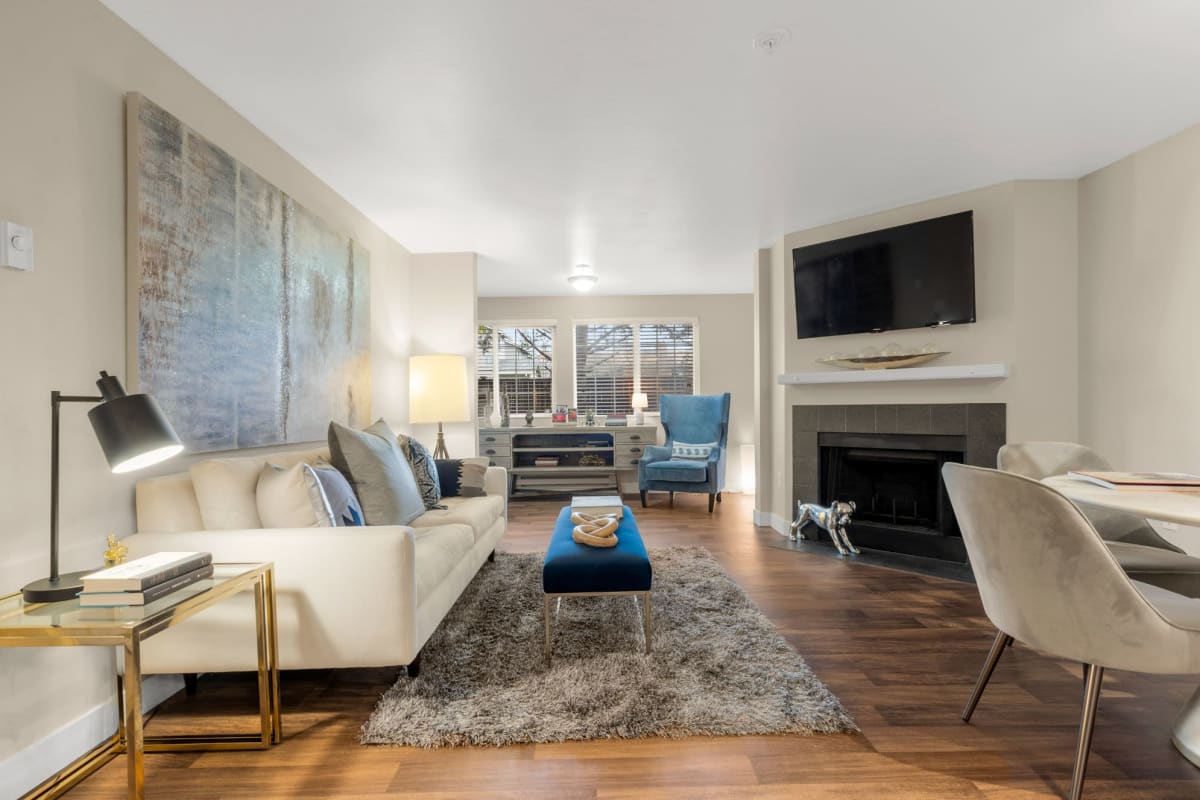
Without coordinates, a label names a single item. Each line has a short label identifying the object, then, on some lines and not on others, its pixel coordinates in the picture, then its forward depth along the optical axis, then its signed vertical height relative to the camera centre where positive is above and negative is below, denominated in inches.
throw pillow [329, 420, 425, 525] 104.3 -12.9
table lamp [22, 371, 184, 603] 56.5 -3.1
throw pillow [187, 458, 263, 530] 80.7 -12.7
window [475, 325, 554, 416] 280.7 +16.0
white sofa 74.6 -25.9
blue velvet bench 92.6 -27.8
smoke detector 81.5 +50.8
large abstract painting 80.2 +18.2
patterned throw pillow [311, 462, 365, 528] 90.0 -14.9
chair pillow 238.0 -21.6
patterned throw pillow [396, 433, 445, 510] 132.9 -15.8
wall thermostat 61.2 +17.2
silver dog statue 163.3 -34.5
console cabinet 259.3 -24.6
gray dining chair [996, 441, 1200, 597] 80.8 -22.2
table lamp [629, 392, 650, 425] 269.4 -1.6
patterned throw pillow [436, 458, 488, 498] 150.4 -19.7
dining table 53.2 -11.1
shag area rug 73.8 -41.1
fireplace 152.5 -19.2
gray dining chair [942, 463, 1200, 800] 56.8 -20.7
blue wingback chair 226.8 -20.5
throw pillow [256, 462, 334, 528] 82.0 -13.7
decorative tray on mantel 154.3 +9.6
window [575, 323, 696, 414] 281.1 +17.8
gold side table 49.4 -20.7
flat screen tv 149.5 +32.2
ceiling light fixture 221.2 +48.0
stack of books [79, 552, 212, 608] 54.7 -17.0
